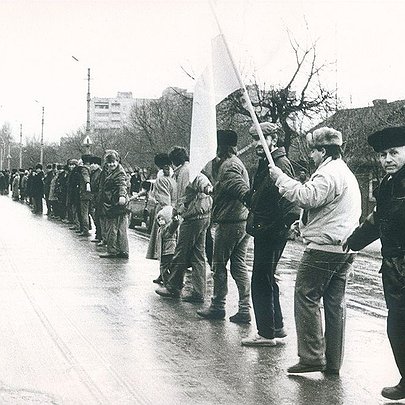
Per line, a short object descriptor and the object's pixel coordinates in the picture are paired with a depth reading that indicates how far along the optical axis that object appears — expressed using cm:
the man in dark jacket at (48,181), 3281
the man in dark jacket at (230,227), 894
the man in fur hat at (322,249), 671
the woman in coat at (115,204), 1539
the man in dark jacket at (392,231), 604
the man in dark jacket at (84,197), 2175
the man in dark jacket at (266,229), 772
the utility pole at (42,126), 7318
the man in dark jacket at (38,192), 3422
